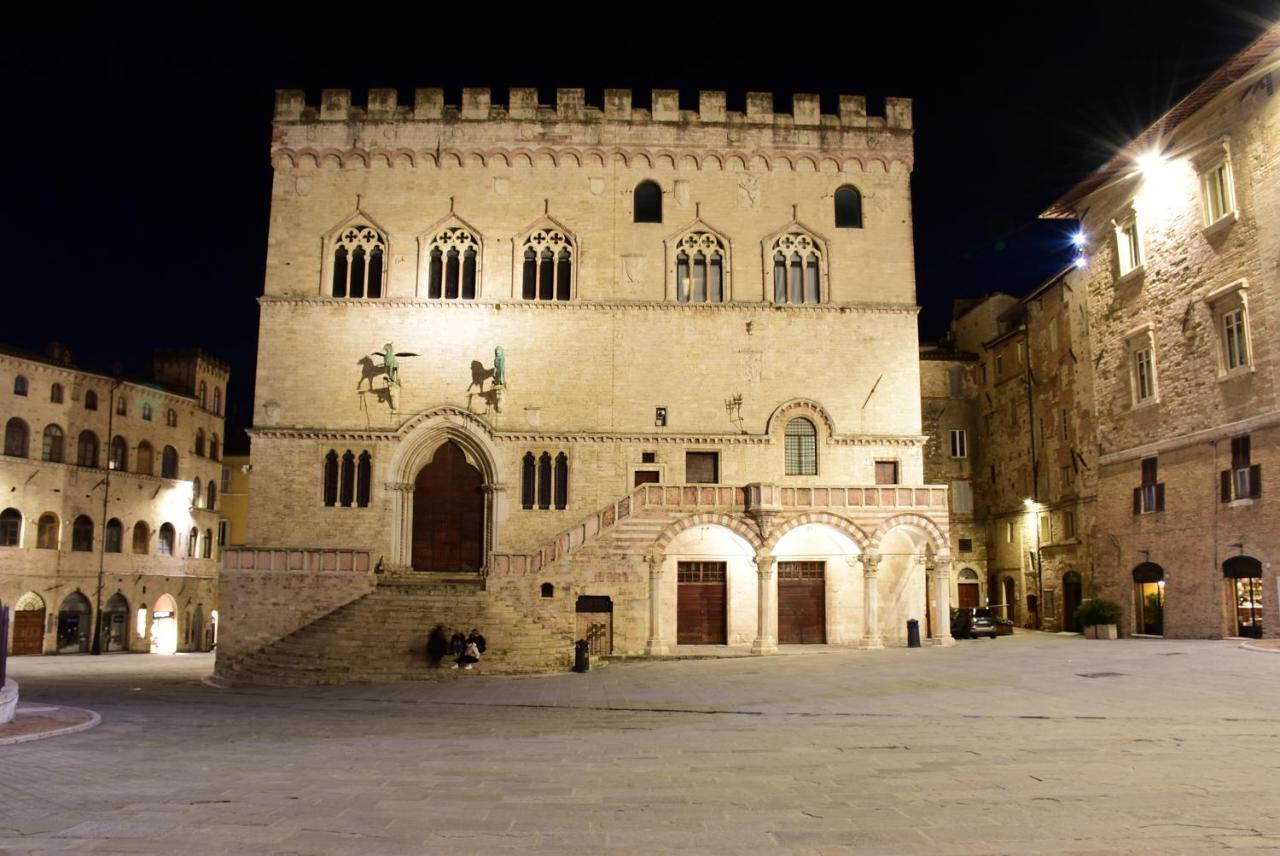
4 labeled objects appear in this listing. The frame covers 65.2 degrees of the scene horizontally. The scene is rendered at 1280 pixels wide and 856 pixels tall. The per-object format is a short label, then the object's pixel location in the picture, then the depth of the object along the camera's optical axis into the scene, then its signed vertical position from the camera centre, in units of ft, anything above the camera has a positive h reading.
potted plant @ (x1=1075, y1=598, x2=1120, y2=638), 106.52 -5.02
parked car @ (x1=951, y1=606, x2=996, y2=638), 118.93 -6.43
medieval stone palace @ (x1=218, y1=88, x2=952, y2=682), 102.42 +22.28
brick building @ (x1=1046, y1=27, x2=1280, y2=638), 88.53 +21.07
